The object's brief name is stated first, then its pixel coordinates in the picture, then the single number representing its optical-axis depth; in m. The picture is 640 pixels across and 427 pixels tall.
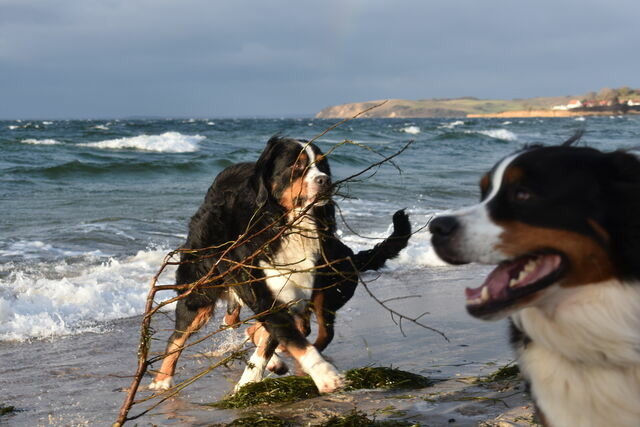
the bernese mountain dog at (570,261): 2.65
